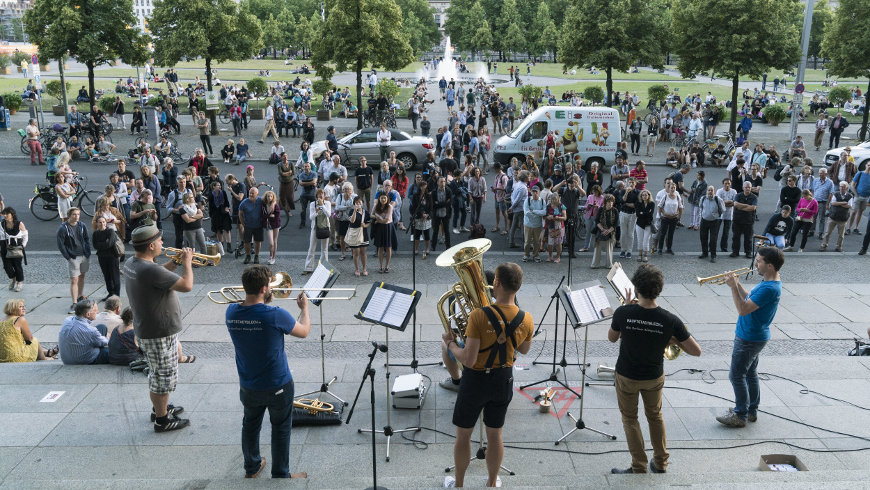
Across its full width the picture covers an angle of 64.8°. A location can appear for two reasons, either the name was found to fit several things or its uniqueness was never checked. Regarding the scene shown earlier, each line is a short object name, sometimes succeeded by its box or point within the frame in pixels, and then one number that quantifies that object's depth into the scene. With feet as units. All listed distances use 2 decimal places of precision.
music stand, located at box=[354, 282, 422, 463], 20.63
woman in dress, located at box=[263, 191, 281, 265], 43.65
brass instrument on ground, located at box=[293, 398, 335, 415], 22.81
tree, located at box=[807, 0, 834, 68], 245.45
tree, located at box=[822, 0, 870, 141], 89.15
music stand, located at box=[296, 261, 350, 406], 22.16
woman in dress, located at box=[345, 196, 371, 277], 41.98
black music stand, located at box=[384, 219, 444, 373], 26.78
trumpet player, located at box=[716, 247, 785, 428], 21.36
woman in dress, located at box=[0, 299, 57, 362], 27.71
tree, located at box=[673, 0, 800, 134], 90.68
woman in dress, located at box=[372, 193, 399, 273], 42.70
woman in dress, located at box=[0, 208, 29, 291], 38.81
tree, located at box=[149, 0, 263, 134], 93.40
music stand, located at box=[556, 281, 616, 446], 21.44
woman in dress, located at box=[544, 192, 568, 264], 45.01
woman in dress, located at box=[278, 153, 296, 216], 54.49
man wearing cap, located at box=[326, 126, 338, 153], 72.54
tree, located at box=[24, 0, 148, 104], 87.76
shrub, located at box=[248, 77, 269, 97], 129.29
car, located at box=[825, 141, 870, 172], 72.08
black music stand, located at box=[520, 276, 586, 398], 26.01
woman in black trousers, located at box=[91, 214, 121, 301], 36.29
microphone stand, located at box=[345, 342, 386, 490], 16.02
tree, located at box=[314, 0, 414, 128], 92.63
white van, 73.36
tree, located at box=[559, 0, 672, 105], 104.83
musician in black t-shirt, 18.26
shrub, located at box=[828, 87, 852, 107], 131.13
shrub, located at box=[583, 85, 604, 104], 124.57
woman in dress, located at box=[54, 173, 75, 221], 46.73
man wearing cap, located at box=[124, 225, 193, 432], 20.11
